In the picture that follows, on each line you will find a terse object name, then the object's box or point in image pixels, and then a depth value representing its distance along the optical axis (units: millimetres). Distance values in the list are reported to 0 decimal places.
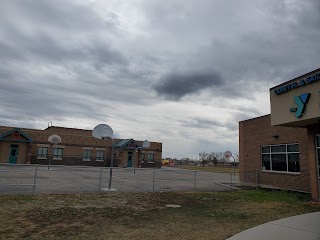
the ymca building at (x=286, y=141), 12953
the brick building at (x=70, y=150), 43125
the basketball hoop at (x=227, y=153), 34531
